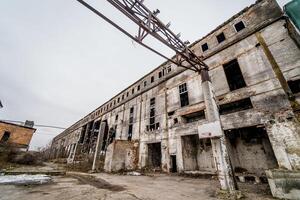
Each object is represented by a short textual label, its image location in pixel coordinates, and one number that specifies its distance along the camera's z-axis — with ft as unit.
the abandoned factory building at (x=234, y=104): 26.30
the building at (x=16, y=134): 68.69
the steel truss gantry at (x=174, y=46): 17.46
